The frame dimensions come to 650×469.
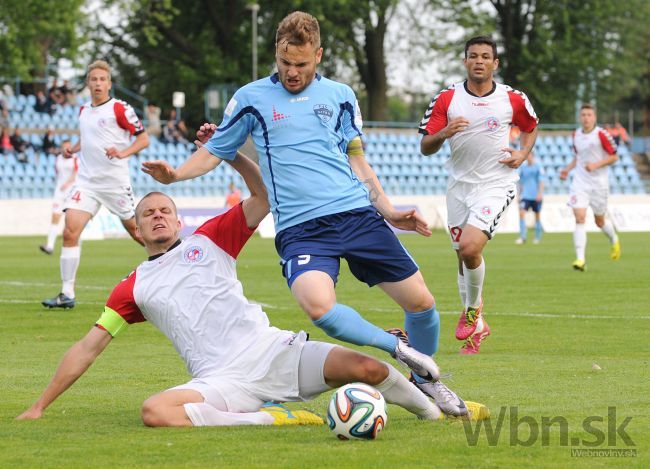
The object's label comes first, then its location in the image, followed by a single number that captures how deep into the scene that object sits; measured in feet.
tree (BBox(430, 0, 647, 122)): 191.42
